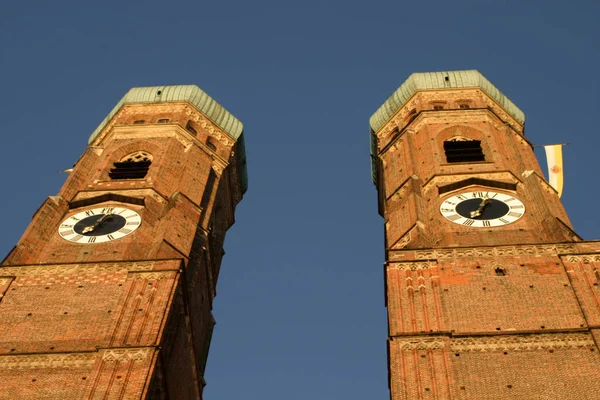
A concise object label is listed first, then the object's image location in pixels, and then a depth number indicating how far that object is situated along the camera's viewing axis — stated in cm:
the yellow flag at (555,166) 4147
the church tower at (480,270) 2809
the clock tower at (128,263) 2973
